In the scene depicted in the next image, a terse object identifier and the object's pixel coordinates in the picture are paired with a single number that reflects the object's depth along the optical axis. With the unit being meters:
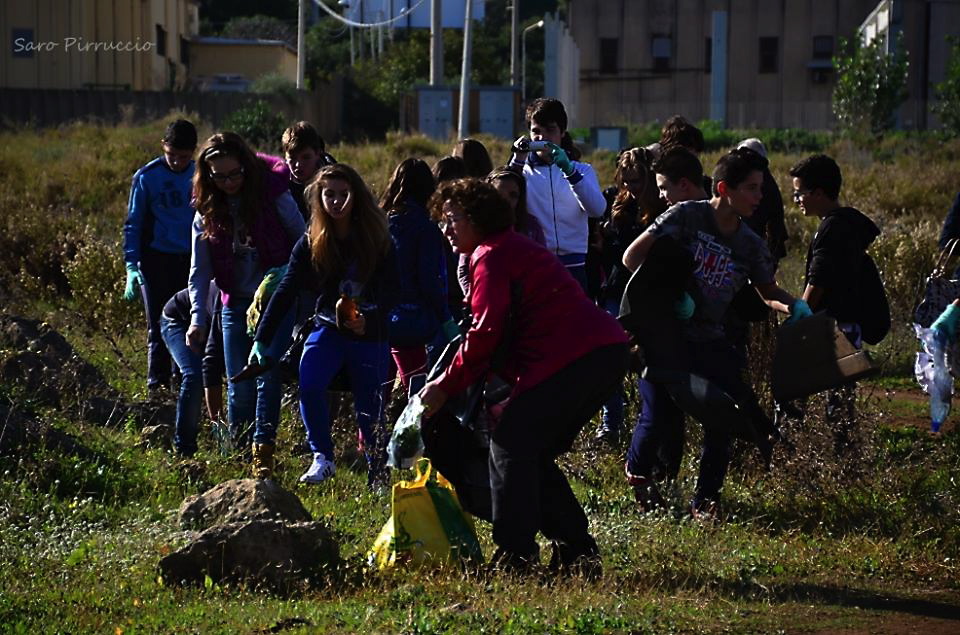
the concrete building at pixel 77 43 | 47.22
